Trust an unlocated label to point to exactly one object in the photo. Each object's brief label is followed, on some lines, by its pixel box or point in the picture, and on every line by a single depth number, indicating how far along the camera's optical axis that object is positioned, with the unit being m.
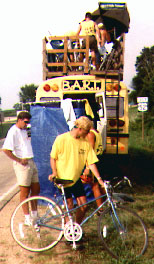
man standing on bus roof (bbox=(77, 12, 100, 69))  9.12
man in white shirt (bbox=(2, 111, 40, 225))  4.81
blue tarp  6.41
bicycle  4.07
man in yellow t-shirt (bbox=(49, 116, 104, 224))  4.38
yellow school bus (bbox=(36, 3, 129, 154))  8.58
